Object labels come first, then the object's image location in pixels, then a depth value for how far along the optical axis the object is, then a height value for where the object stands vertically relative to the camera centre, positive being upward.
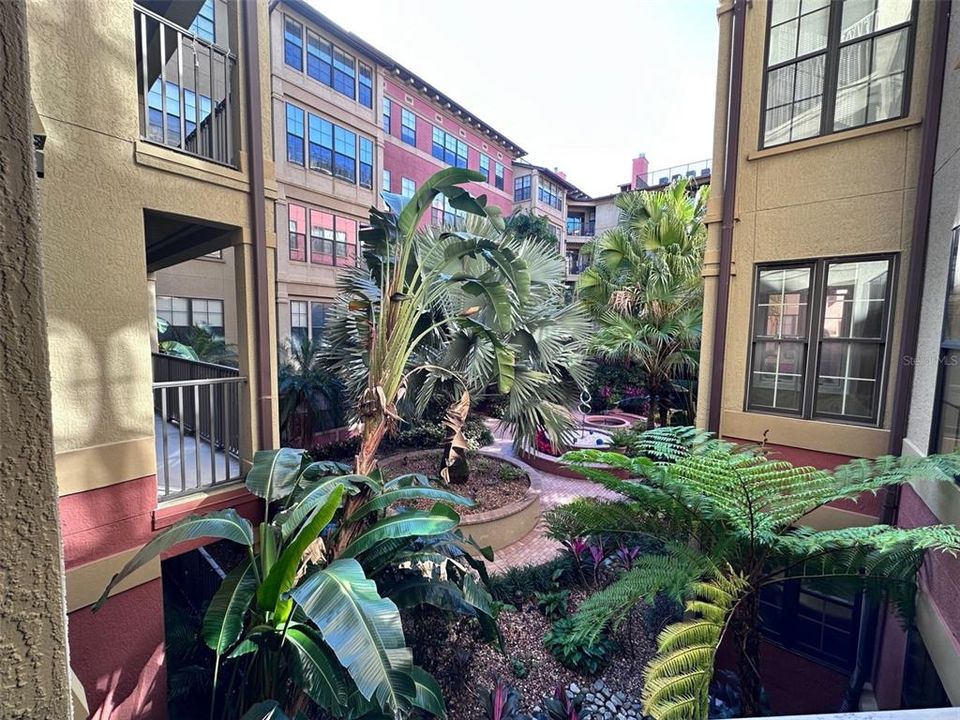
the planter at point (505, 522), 7.72 -3.41
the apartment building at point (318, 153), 15.63 +6.37
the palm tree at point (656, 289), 10.47 +0.95
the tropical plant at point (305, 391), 10.78 -1.66
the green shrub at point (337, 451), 11.47 -3.26
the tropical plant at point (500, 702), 4.38 -3.69
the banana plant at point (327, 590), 2.93 -2.13
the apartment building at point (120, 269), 3.61 +0.42
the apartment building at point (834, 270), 4.41 +0.69
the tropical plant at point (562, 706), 4.54 -3.78
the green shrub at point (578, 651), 5.30 -3.79
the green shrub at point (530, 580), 6.47 -3.69
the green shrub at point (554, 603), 6.12 -3.71
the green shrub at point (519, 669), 5.23 -3.91
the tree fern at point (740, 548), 3.37 -1.82
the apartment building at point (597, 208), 30.55 +9.03
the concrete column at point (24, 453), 0.87 -0.27
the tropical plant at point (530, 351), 7.82 -0.46
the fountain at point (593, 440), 12.30 -3.15
